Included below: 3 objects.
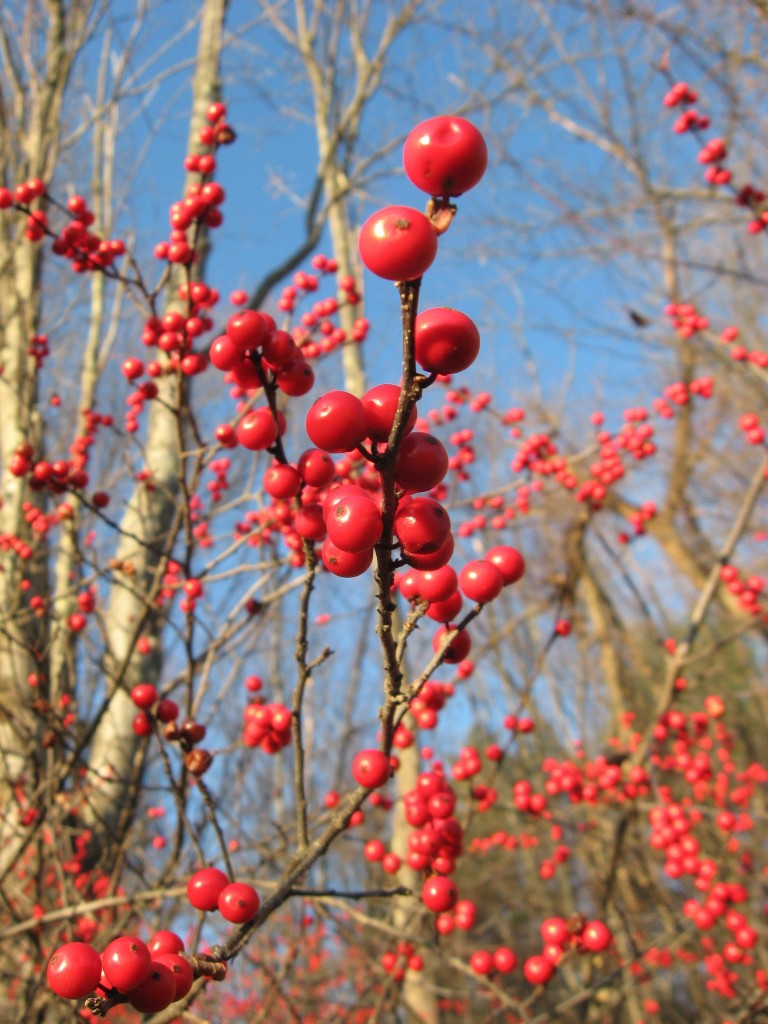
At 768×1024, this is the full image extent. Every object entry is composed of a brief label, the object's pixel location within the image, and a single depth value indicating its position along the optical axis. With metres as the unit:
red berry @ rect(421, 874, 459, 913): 0.16
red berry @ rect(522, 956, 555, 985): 0.19
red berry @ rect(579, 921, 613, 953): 0.18
